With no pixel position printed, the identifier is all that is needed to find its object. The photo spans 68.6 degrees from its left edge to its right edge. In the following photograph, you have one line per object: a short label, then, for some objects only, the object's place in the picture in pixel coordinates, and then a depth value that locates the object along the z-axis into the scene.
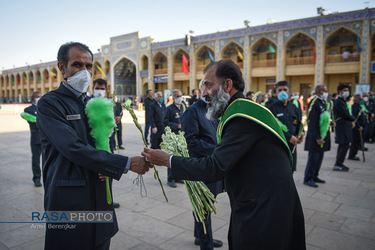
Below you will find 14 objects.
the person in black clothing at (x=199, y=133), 3.23
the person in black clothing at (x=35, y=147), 5.32
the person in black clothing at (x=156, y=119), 7.55
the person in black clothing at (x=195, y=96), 8.85
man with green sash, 1.66
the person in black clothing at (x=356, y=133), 7.90
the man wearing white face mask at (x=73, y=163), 1.80
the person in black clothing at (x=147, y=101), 9.57
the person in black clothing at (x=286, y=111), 5.38
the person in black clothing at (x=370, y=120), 10.25
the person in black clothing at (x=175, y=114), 6.36
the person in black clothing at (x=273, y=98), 7.22
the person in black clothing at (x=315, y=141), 5.48
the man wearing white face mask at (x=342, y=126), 6.55
